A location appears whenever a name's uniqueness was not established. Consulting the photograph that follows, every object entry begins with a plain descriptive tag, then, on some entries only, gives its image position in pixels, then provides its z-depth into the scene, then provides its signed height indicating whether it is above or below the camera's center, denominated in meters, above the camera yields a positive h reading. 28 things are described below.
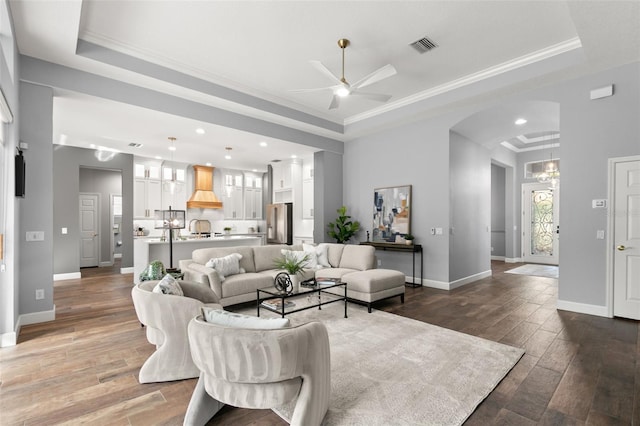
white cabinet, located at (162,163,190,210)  8.95 +0.69
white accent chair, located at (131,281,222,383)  2.41 -0.93
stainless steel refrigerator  8.59 -0.35
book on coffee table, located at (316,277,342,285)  4.31 -0.99
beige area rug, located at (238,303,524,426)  2.08 -1.33
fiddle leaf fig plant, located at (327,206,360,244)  7.13 -0.38
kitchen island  6.19 -0.77
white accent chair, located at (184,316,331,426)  1.59 -0.81
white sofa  4.32 -0.94
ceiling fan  3.69 +1.62
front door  8.84 -0.32
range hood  9.40 +0.58
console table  6.04 -0.72
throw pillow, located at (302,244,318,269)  5.51 -0.78
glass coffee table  3.54 -1.10
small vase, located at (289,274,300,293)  4.03 -0.92
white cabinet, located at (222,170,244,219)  10.23 +0.53
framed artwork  6.38 -0.03
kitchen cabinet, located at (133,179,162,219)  8.48 +0.37
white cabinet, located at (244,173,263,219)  10.79 +0.53
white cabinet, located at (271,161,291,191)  8.80 +1.04
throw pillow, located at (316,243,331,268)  5.68 -0.81
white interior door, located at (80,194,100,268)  8.73 -0.57
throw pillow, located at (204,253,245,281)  4.50 -0.78
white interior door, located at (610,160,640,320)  3.92 -0.34
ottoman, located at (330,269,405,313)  4.35 -1.06
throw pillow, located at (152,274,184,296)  2.56 -0.63
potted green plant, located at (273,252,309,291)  4.04 -0.76
